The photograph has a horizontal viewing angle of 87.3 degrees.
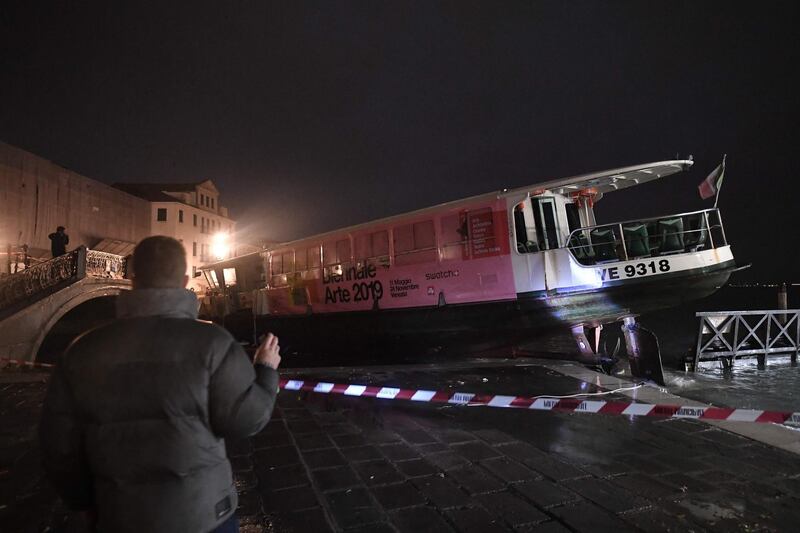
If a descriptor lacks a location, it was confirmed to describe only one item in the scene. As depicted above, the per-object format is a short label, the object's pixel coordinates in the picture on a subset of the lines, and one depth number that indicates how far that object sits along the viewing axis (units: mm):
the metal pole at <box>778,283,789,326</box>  14033
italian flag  8625
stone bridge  12104
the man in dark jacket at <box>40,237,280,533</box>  1489
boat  8391
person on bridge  14425
